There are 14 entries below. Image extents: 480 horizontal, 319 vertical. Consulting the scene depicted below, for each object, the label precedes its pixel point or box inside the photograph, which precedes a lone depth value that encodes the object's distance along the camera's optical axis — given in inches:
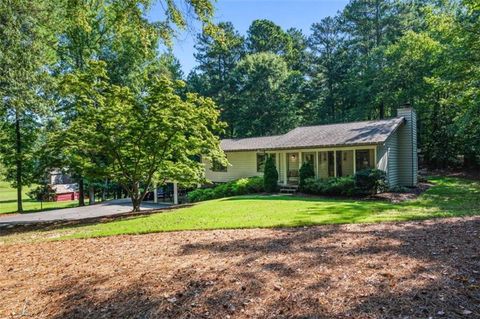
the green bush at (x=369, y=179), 594.9
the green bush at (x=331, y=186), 613.6
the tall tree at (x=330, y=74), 1498.5
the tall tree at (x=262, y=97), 1363.2
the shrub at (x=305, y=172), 701.9
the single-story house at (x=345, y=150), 692.8
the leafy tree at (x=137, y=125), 488.7
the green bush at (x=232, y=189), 769.6
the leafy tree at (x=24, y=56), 416.8
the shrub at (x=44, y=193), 1074.1
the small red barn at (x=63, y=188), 1250.6
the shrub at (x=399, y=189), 664.7
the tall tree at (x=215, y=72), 1497.3
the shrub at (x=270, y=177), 734.5
